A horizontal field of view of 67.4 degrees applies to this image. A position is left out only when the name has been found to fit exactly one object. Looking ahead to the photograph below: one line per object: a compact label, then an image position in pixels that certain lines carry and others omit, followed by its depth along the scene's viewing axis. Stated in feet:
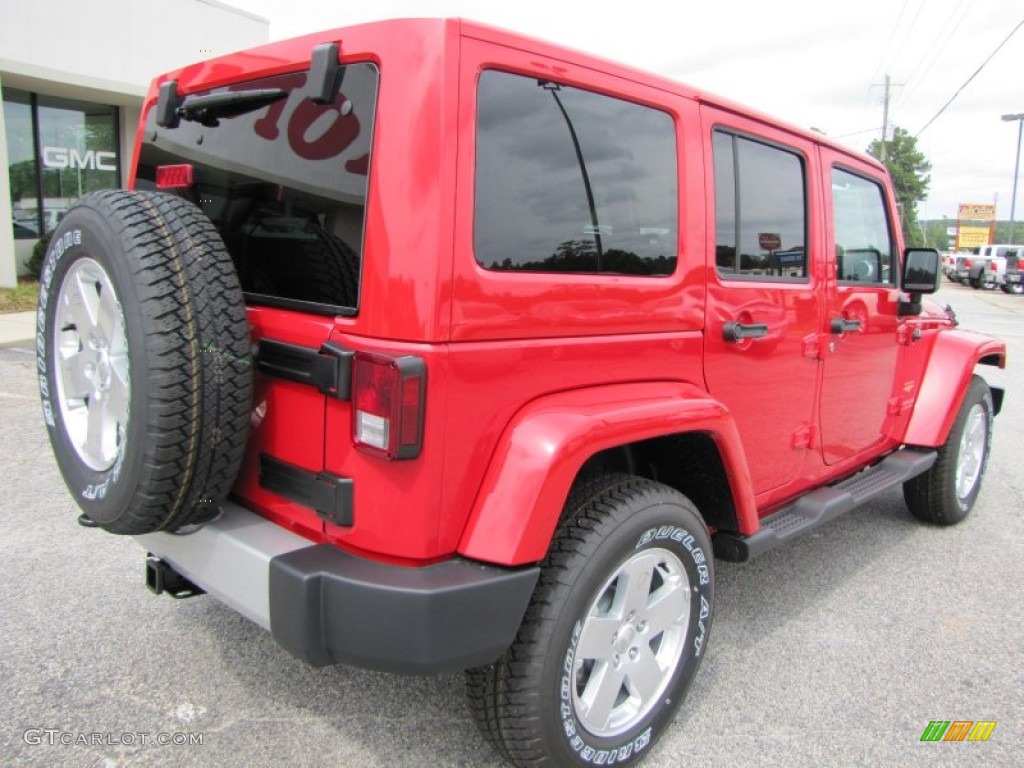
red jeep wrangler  5.94
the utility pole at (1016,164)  124.06
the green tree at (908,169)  196.03
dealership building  39.88
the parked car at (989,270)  106.83
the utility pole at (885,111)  132.89
